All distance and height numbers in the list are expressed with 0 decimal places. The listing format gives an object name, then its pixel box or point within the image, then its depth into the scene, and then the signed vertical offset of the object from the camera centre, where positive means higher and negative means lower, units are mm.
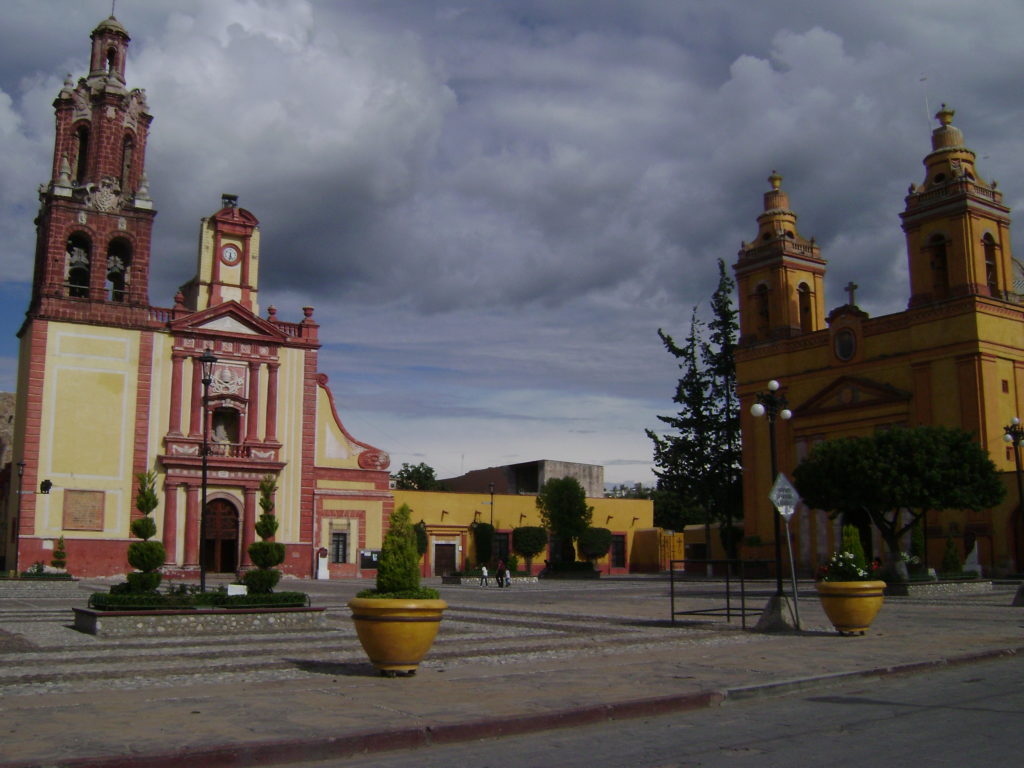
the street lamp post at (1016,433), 27052 +2860
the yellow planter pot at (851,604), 15156 -1031
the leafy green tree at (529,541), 54750 -110
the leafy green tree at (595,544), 56688 -309
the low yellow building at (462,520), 55094 +1118
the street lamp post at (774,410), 16719 +2357
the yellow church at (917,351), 39344 +8355
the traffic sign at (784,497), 16375 +687
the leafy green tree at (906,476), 30516 +1939
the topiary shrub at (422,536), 51562 +188
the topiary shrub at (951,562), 33128 -846
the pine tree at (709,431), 60344 +6675
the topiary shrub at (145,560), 17531 -351
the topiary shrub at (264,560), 19156 -402
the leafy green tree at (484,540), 55531 -43
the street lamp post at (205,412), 23500 +3490
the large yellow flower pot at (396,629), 10242 -948
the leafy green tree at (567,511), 54906 +1560
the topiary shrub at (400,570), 10789 -338
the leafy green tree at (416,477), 88381 +5722
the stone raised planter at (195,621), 15914 -1367
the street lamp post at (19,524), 39906 +713
